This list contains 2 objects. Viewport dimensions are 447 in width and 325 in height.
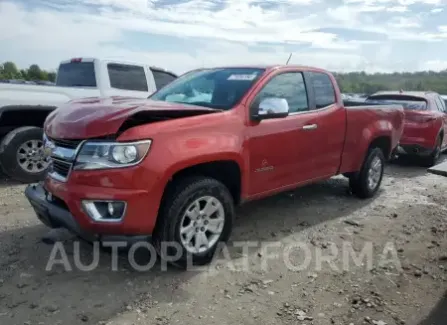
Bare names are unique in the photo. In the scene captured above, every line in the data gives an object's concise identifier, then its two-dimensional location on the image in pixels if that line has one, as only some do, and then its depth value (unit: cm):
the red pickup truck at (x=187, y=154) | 326
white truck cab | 614
